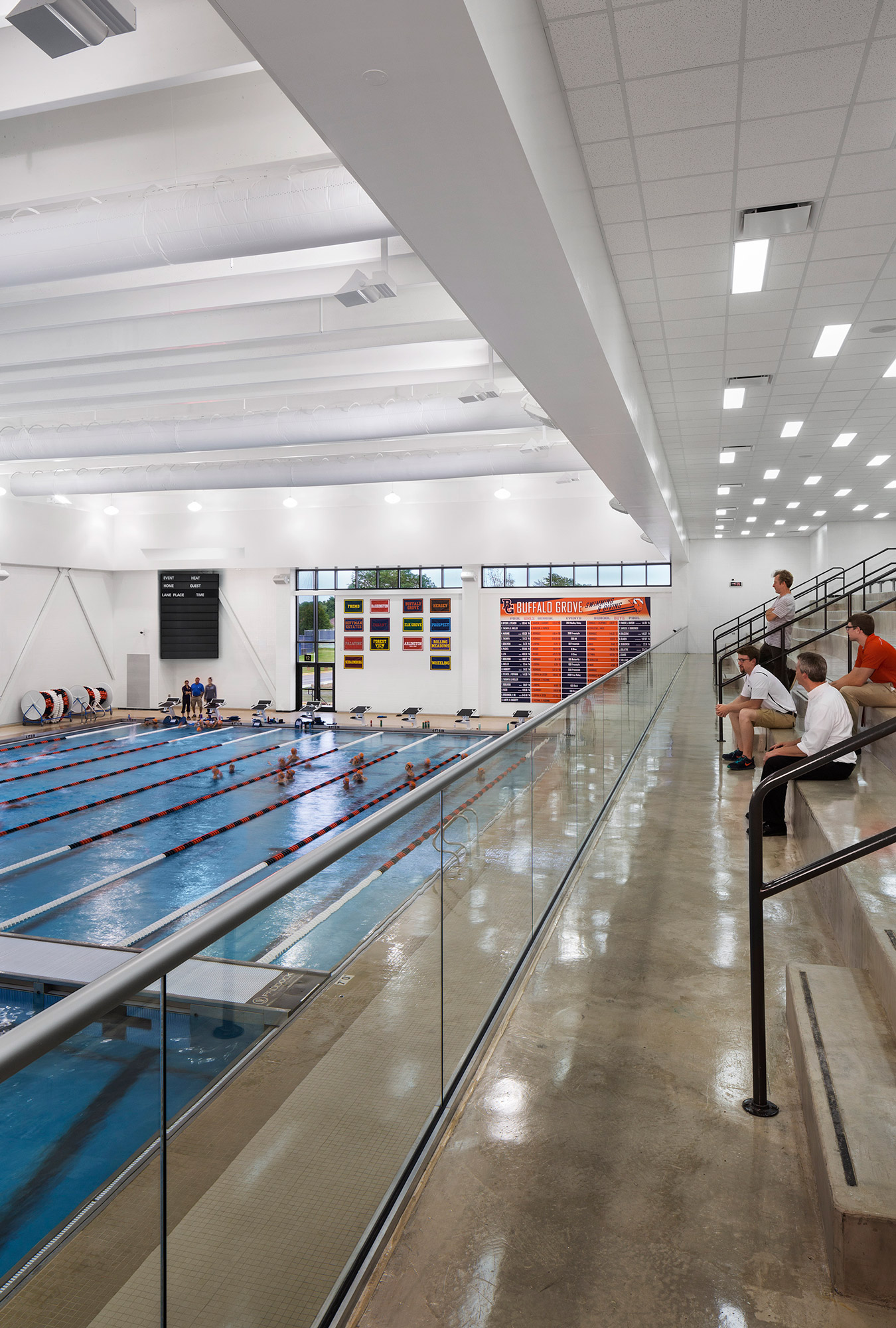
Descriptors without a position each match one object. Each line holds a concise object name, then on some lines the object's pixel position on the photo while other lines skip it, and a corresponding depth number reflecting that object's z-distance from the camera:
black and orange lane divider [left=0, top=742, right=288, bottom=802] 14.02
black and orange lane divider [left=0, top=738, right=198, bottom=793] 15.61
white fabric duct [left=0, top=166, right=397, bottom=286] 6.30
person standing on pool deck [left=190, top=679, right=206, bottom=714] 24.52
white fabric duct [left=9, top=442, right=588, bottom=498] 17.05
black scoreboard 25.91
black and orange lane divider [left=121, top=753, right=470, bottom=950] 8.19
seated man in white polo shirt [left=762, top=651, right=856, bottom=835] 5.01
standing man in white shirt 10.59
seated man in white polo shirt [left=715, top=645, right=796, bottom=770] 7.84
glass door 25.45
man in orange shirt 6.52
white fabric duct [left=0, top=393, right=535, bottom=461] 13.06
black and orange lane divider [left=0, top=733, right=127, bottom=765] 19.72
